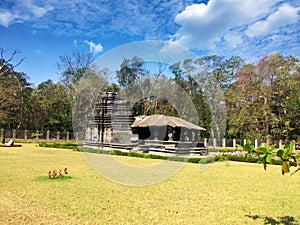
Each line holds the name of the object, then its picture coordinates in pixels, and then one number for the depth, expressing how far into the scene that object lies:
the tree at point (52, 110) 41.72
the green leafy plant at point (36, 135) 37.34
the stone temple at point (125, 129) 21.89
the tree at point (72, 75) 41.22
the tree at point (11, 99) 36.00
